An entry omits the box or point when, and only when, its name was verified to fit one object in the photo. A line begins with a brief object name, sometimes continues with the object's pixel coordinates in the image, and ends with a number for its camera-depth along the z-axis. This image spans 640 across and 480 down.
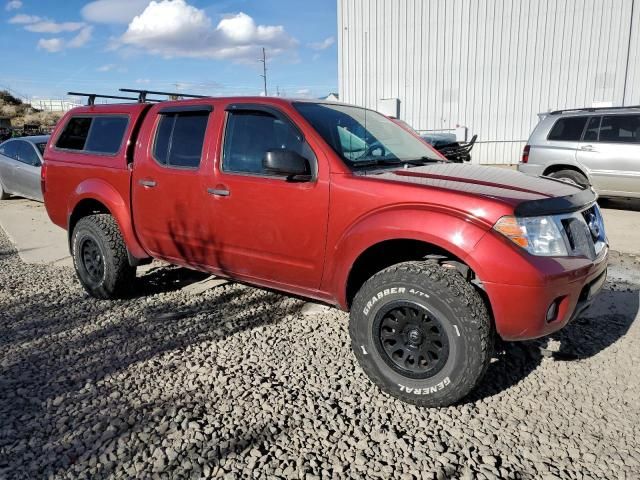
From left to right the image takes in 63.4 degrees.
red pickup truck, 2.74
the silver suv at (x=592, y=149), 8.47
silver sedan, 10.07
